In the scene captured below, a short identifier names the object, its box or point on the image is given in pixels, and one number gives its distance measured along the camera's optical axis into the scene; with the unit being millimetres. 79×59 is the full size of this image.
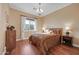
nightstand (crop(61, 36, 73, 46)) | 1069
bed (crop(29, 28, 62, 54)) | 1074
